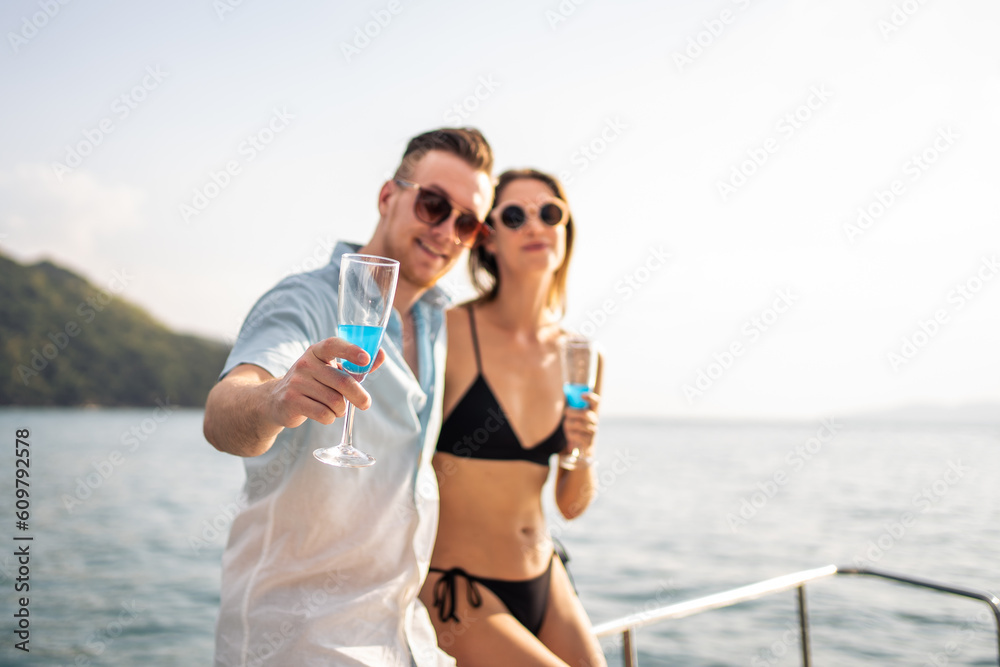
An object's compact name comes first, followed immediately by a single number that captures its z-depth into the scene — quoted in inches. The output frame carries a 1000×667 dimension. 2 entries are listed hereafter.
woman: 50.0
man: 39.6
